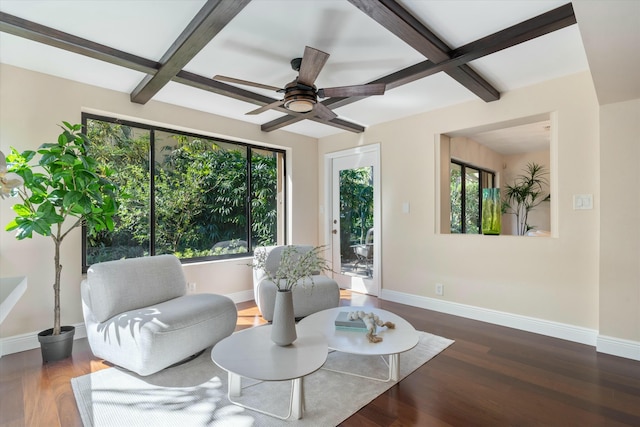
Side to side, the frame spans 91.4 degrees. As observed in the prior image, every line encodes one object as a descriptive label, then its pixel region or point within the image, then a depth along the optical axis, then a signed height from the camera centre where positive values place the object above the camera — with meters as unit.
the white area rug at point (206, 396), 1.77 -1.15
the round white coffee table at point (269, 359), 1.60 -0.80
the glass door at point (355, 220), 4.57 -0.09
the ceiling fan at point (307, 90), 2.29 +1.00
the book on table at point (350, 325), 2.28 -0.82
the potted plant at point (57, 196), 2.39 +0.17
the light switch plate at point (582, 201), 2.81 +0.10
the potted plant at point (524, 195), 5.44 +0.32
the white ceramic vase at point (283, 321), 1.89 -0.65
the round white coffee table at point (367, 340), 2.00 -0.86
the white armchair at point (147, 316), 2.16 -0.75
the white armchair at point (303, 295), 3.20 -0.85
